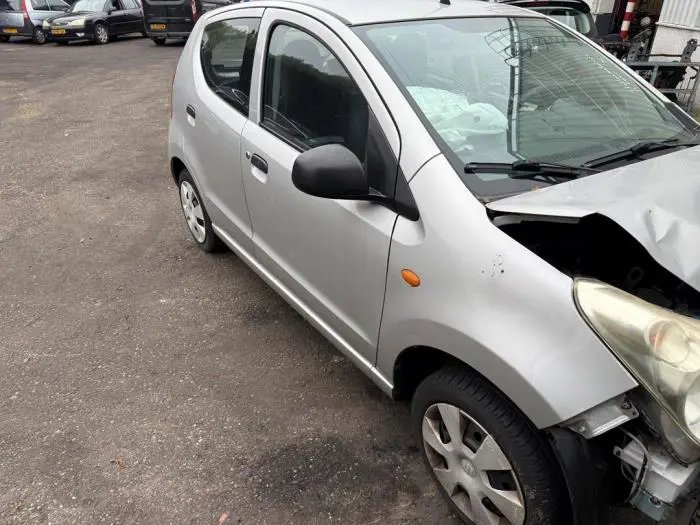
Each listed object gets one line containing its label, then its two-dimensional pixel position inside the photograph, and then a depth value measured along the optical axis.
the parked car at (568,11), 5.99
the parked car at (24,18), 15.98
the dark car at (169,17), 15.02
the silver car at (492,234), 1.47
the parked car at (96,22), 15.33
